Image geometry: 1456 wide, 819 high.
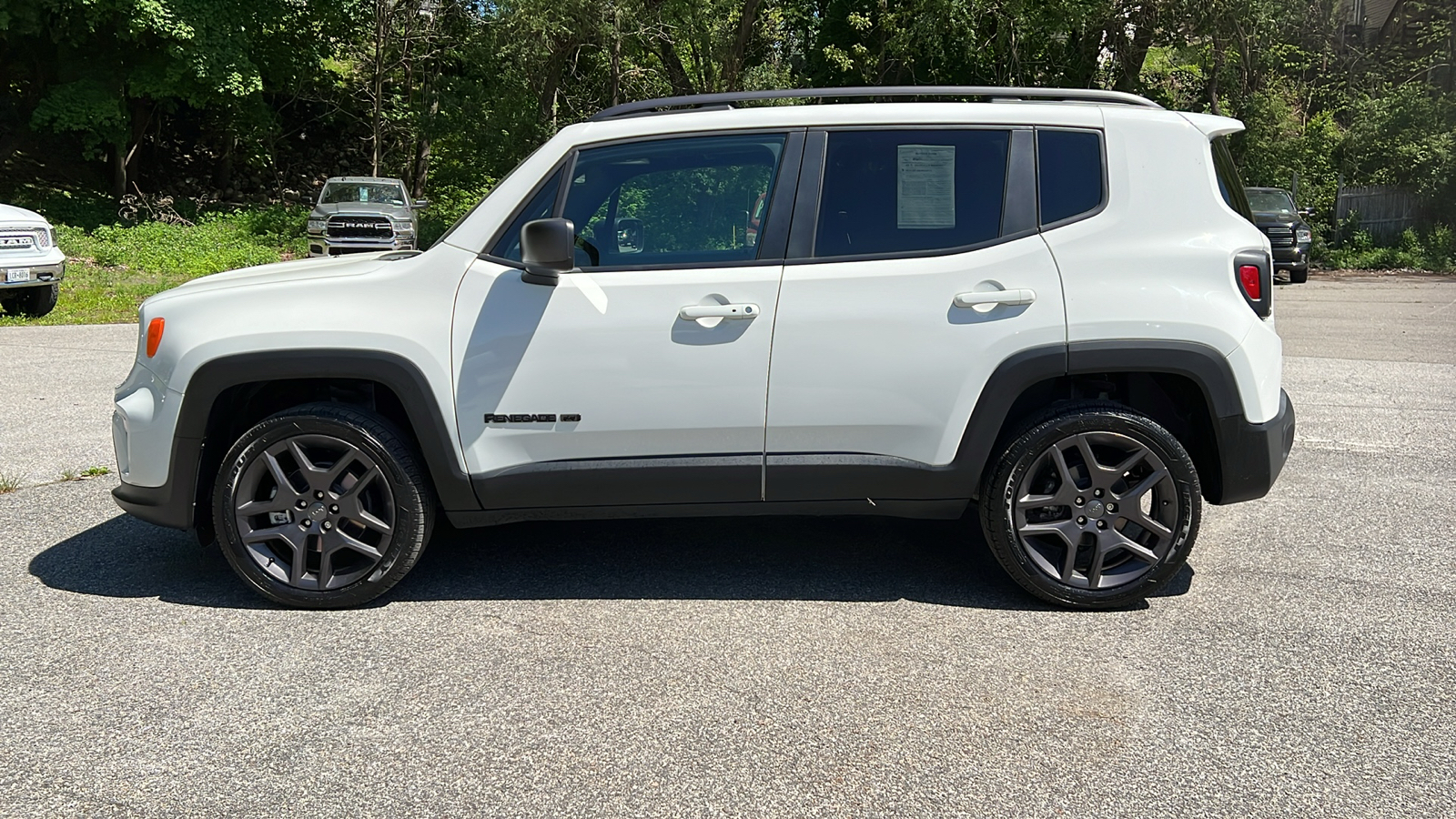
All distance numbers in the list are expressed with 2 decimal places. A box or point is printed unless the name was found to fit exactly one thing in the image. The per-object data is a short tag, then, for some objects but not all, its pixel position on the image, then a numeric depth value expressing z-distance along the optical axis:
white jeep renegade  4.18
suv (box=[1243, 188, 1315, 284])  22.28
